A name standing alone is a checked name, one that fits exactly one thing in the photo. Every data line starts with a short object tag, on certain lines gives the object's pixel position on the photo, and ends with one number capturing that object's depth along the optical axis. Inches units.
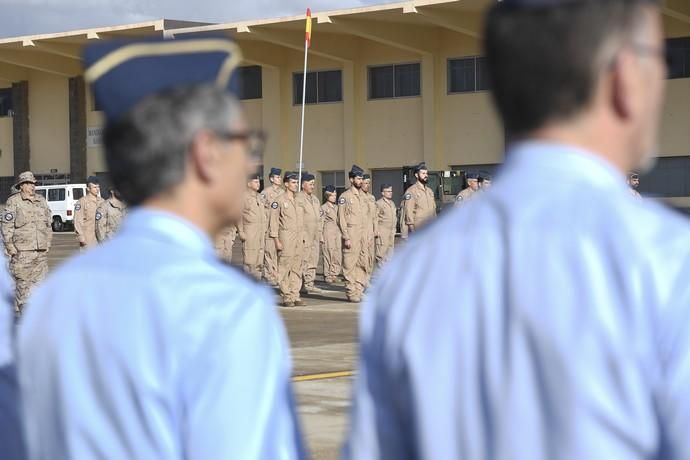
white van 1831.9
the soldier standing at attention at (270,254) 733.9
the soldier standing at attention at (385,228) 798.5
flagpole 1149.5
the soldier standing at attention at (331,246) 880.9
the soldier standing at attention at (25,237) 639.8
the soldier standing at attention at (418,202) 765.9
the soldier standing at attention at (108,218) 710.5
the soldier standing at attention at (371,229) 751.7
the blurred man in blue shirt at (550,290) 64.1
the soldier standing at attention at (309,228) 774.5
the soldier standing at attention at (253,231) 767.1
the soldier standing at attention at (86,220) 769.6
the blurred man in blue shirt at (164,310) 83.2
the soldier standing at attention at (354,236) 724.7
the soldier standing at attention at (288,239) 689.6
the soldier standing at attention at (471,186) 816.3
